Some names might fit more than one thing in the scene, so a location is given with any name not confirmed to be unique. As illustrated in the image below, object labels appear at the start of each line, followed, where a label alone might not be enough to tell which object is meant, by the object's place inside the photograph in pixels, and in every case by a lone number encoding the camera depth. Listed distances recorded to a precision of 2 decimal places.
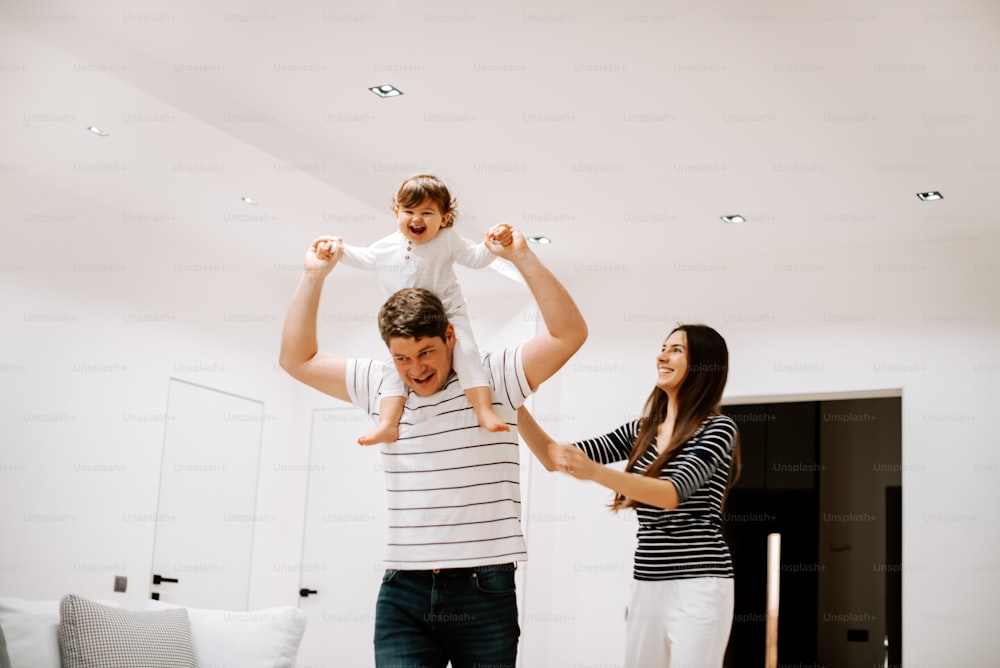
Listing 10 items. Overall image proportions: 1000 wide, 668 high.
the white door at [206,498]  5.94
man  1.84
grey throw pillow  3.75
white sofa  3.71
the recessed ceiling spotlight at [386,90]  4.14
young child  2.14
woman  2.22
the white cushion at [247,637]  4.19
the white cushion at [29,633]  3.66
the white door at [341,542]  6.70
